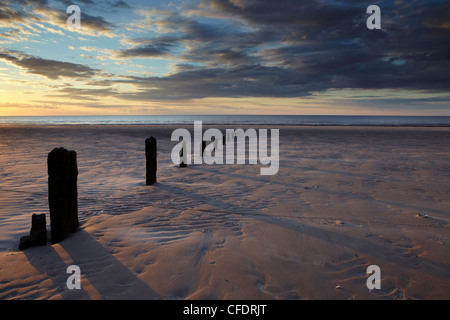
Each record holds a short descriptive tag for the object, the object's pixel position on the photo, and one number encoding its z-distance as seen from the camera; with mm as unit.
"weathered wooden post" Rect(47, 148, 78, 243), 4102
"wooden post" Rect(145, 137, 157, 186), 7516
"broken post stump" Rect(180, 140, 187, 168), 10359
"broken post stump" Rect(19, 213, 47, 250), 3877
